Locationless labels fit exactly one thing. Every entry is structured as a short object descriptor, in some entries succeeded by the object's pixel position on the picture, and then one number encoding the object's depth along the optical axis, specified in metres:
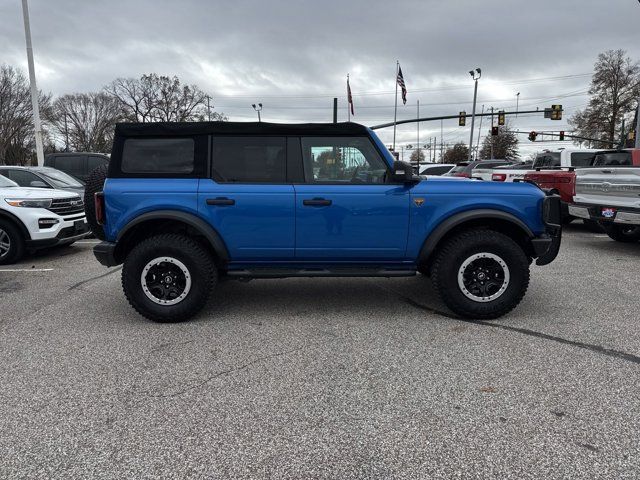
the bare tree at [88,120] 58.53
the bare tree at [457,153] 87.25
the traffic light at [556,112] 31.38
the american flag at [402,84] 31.44
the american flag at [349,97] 34.97
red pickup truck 9.14
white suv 7.08
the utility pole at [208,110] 61.66
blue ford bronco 4.20
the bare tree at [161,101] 59.31
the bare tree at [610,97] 45.66
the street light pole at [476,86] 35.44
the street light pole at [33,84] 16.72
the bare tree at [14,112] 39.06
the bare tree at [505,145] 74.19
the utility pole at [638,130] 17.94
